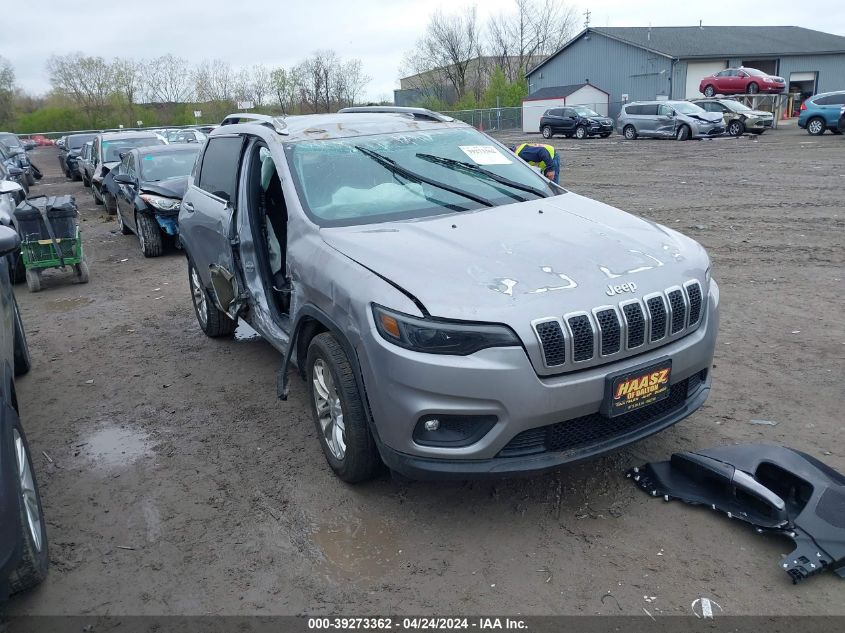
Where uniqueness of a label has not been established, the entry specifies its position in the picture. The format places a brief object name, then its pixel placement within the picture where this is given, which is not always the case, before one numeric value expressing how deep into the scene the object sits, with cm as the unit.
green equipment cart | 866
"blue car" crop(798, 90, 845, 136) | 2433
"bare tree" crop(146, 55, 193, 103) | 6738
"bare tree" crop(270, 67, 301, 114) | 5719
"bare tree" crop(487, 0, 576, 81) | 7212
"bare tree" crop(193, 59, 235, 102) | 6669
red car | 3474
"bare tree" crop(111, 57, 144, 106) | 6556
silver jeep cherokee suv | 299
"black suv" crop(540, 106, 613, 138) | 3262
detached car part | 294
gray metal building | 4206
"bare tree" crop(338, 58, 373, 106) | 5719
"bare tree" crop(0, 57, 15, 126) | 6206
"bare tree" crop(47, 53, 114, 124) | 6481
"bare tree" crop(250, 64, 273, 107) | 6150
